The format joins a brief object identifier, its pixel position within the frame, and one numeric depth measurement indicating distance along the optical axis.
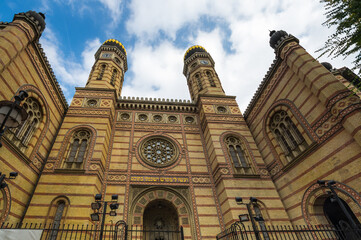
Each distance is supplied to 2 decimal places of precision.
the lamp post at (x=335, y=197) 5.65
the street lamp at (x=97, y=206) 6.57
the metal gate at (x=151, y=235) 9.18
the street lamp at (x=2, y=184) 4.68
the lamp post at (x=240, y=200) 7.25
